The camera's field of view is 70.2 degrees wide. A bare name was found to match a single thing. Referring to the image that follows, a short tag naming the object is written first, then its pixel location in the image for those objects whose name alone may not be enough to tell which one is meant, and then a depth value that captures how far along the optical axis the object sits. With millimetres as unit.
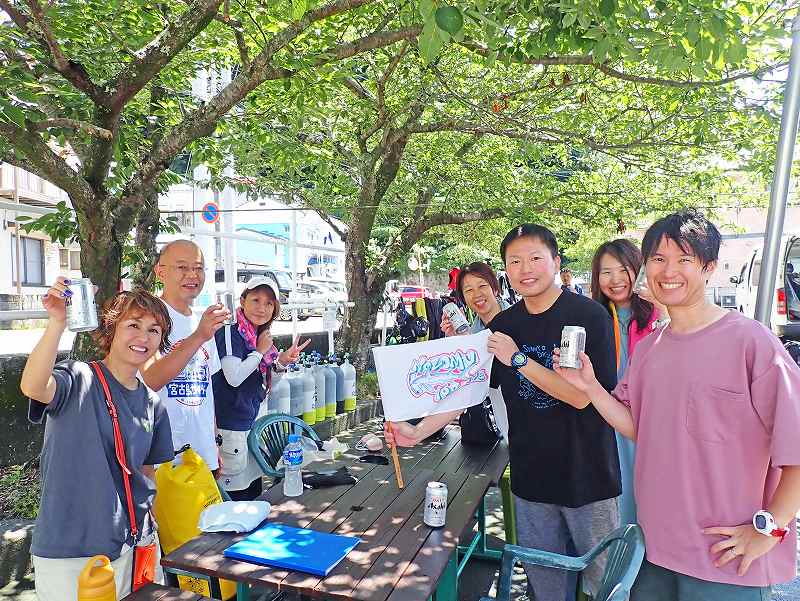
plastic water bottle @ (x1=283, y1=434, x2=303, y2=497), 3168
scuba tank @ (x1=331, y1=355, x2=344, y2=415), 7594
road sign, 7920
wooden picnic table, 2205
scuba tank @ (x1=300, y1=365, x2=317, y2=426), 6535
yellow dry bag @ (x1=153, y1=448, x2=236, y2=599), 3000
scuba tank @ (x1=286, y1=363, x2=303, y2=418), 6418
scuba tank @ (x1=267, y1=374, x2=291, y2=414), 5957
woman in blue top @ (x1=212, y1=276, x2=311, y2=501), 3967
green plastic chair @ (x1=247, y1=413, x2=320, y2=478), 4043
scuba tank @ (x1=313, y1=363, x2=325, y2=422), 6902
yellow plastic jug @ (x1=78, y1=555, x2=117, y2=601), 2068
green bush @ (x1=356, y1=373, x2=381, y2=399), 9148
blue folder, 2309
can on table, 2746
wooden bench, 2176
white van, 10719
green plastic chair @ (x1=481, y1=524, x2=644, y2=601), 2016
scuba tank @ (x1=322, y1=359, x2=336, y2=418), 7211
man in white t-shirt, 3379
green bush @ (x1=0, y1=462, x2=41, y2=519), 4168
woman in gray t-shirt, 2246
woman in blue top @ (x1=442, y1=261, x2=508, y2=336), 4250
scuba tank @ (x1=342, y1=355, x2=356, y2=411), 7695
